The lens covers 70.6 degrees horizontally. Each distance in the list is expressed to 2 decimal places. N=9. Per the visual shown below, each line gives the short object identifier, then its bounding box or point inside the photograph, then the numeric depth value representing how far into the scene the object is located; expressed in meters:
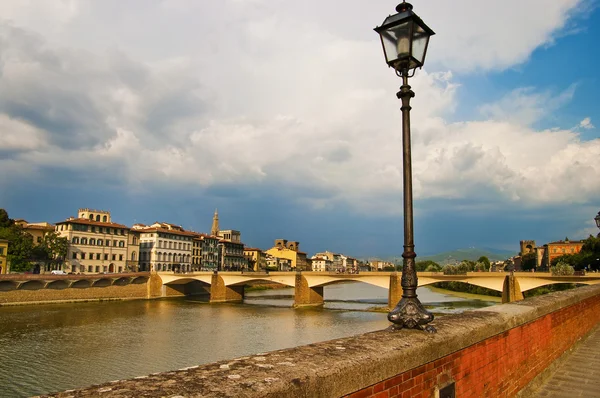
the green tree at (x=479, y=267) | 79.79
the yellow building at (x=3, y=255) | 55.25
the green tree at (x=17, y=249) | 57.59
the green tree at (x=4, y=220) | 63.59
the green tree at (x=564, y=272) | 39.98
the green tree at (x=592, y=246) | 62.25
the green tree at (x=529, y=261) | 114.06
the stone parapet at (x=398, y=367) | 2.38
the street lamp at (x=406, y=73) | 4.54
